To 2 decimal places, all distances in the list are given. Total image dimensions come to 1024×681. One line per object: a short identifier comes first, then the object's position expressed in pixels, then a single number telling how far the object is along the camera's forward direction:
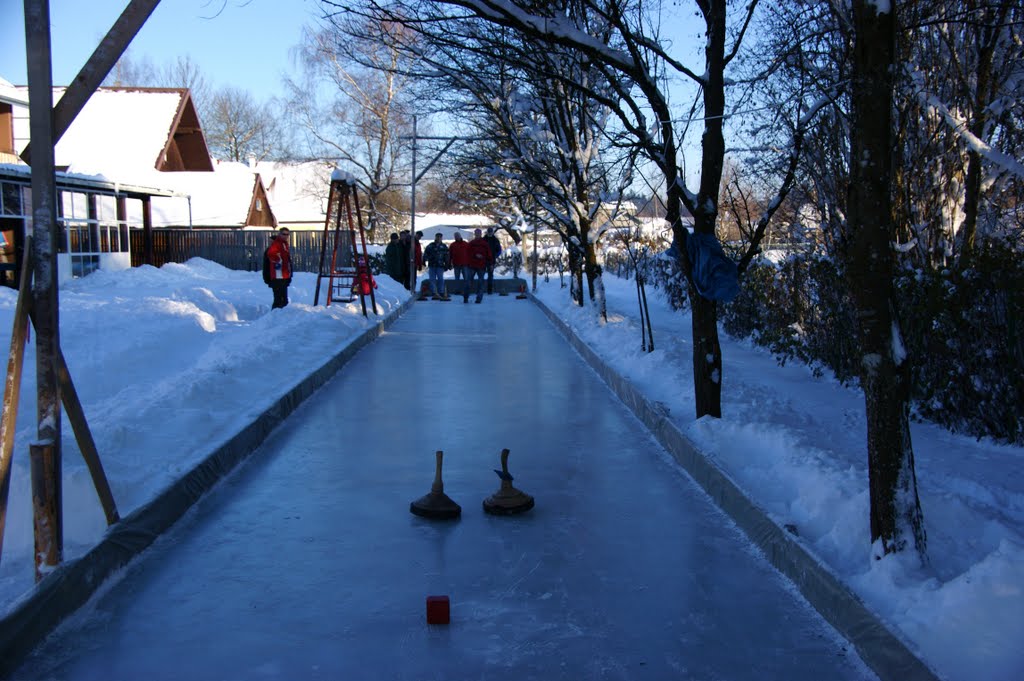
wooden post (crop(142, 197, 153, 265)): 32.16
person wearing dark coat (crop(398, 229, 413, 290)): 31.12
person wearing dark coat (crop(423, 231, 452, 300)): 28.22
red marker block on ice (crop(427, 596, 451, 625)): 4.30
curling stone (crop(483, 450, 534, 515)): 6.10
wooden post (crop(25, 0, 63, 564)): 4.50
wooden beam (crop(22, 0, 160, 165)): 4.71
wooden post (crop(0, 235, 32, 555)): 4.36
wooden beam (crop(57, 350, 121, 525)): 4.64
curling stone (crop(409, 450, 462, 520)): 5.99
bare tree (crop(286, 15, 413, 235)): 52.59
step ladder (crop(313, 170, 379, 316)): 18.25
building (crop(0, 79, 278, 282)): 26.47
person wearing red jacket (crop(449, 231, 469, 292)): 27.61
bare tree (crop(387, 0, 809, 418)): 8.02
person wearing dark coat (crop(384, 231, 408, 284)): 31.25
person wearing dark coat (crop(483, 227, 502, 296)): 32.09
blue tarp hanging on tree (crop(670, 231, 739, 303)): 7.82
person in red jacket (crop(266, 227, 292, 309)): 18.58
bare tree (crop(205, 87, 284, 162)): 74.75
